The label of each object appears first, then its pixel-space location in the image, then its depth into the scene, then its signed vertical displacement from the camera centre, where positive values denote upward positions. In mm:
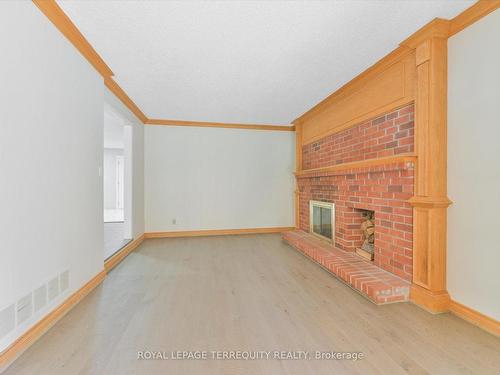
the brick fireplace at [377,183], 2037 +28
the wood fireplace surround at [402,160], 1783 +249
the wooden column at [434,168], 1766 +143
